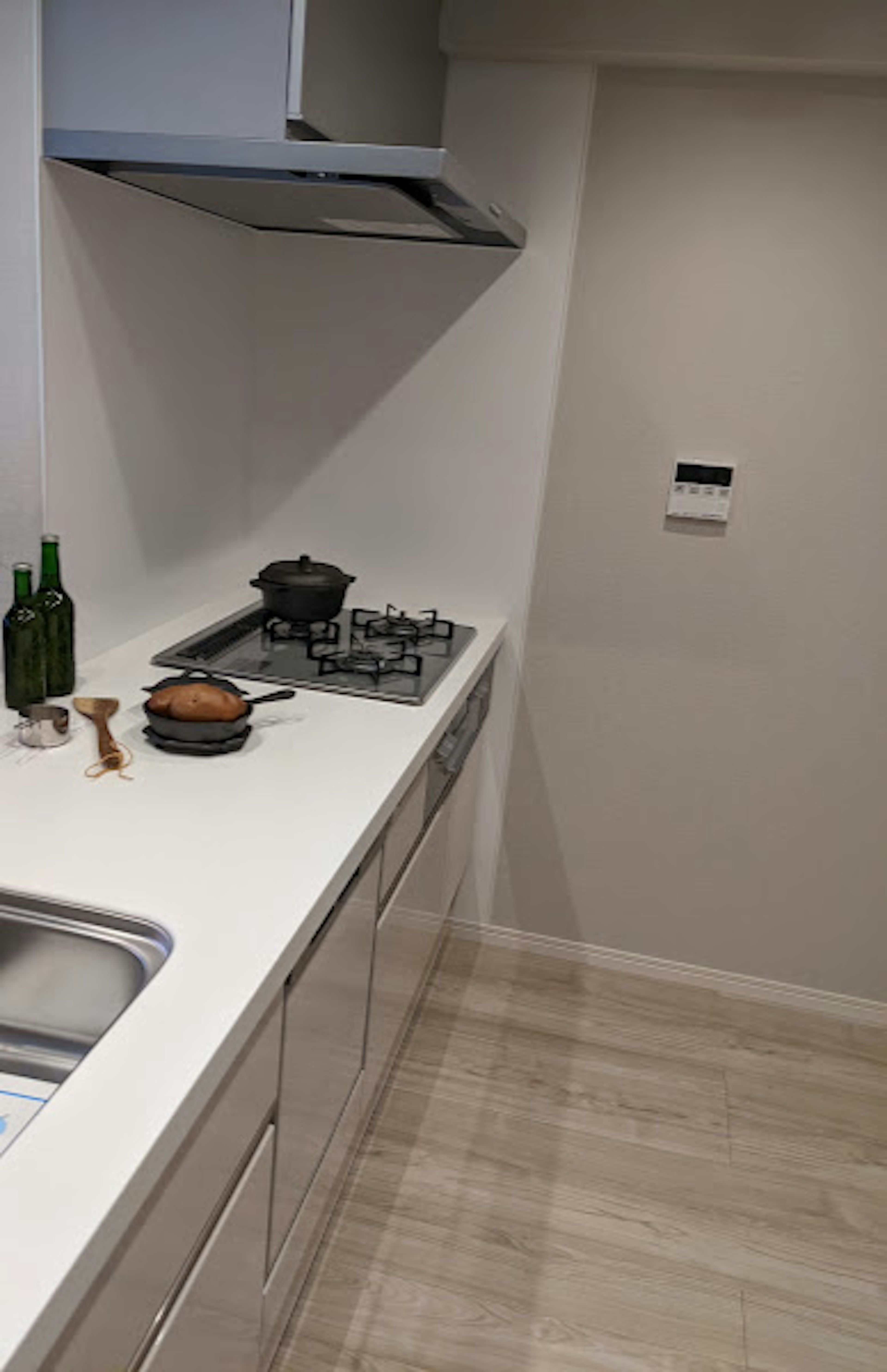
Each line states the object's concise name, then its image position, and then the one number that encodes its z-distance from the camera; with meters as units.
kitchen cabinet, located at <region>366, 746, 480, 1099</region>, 1.99
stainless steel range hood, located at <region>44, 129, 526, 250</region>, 1.59
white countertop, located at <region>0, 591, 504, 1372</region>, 0.84
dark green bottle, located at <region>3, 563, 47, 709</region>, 1.80
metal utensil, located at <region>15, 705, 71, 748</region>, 1.69
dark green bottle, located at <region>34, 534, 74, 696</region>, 1.83
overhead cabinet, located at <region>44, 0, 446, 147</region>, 1.65
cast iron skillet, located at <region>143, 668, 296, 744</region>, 1.71
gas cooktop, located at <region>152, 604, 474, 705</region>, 2.15
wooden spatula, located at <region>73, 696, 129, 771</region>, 1.66
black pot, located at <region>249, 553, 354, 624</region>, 2.39
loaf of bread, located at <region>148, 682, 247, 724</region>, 1.72
